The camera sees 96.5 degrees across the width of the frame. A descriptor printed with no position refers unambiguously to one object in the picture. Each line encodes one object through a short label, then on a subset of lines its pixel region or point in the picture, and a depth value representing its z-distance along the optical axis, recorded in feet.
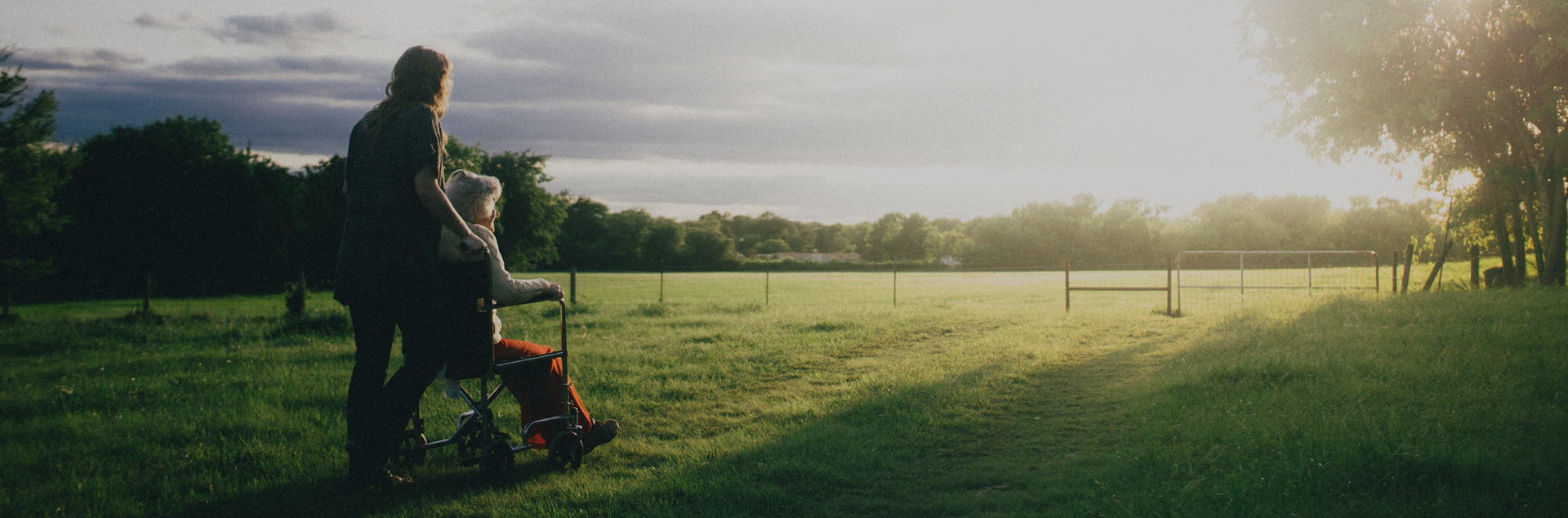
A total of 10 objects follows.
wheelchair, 11.51
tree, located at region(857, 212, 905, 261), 334.85
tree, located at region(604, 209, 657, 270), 263.08
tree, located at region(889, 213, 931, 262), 320.50
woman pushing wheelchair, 10.70
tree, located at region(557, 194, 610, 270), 256.32
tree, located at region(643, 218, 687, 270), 279.69
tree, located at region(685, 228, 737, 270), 283.38
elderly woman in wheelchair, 11.59
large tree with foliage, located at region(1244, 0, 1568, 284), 41.98
